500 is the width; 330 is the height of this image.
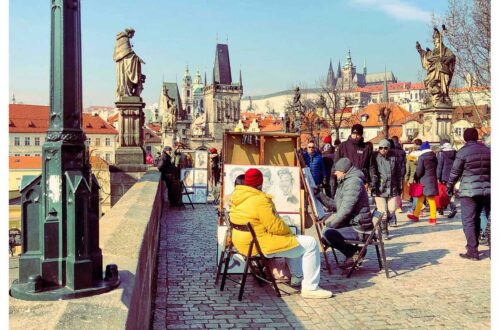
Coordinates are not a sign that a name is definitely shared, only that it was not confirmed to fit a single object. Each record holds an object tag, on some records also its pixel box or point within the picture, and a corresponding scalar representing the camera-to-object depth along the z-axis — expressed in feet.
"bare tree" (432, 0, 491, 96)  63.00
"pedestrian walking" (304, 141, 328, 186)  44.47
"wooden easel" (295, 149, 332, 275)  24.76
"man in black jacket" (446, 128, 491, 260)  27.66
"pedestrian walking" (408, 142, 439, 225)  39.06
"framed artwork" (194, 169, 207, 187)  56.75
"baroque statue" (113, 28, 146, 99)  49.49
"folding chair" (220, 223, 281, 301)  19.86
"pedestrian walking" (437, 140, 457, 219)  41.86
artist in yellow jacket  20.17
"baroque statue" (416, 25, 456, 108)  53.57
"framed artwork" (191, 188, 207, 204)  56.49
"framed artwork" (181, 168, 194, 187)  56.70
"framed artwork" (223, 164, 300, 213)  26.37
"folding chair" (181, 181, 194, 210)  52.63
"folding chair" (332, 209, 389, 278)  23.45
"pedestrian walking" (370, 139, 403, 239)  35.65
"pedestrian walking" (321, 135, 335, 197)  47.12
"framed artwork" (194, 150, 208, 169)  60.64
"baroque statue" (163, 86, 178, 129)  173.54
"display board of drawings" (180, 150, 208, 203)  56.65
